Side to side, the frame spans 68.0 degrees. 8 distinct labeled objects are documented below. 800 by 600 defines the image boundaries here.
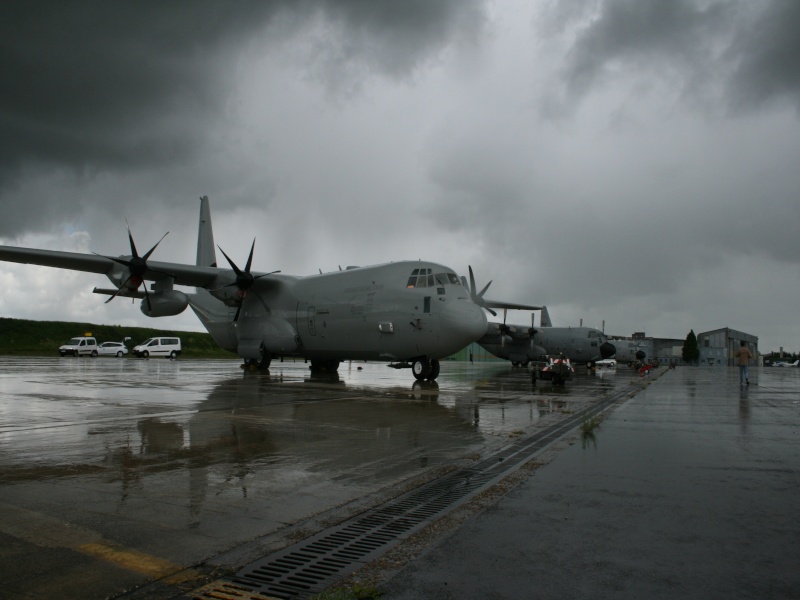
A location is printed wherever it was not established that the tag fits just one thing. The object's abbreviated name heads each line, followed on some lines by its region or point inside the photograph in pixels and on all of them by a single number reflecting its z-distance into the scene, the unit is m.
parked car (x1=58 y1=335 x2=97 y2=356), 54.06
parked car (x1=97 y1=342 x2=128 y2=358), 58.78
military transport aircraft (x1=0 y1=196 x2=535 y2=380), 21.41
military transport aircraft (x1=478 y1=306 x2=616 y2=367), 42.75
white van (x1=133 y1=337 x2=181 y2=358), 55.44
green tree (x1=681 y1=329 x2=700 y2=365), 123.34
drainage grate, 3.25
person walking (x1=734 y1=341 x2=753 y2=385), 21.69
